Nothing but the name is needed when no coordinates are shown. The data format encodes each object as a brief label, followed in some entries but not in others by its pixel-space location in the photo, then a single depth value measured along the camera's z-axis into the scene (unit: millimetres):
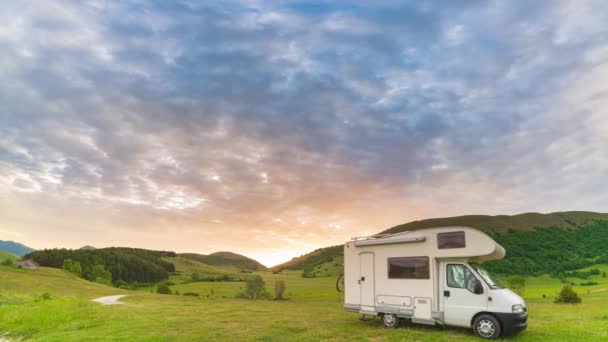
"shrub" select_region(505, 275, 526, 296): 38812
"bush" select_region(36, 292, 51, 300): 31211
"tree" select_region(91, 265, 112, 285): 92481
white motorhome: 12398
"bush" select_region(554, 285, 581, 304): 31188
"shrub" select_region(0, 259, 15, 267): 74756
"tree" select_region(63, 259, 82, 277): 89062
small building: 73562
